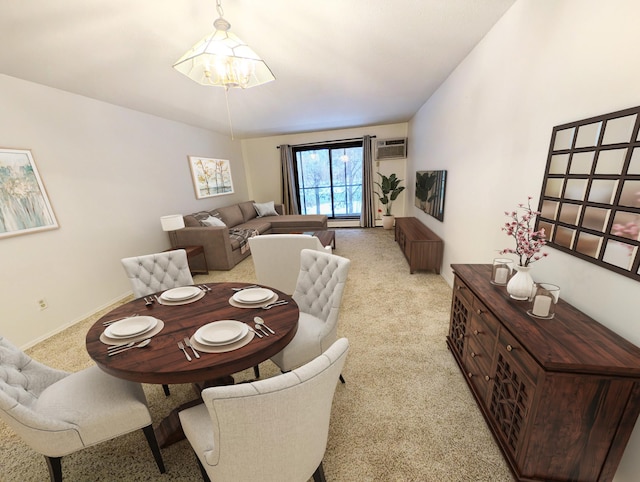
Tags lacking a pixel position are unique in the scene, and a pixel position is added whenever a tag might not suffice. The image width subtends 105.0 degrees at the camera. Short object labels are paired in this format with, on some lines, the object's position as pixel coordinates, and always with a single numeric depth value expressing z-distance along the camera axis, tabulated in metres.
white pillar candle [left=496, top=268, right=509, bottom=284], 1.54
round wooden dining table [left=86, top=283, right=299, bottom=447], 1.01
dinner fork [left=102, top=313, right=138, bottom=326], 1.35
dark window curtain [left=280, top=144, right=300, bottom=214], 6.40
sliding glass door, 6.41
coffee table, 4.10
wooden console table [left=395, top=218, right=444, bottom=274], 3.31
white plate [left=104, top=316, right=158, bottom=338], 1.21
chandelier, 1.44
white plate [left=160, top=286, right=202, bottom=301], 1.57
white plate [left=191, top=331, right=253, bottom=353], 1.10
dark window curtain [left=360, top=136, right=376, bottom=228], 6.01
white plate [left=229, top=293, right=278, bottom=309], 1.48
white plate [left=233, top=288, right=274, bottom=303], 1.50
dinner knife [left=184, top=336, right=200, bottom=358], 1.08
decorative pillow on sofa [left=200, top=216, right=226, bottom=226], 4.21
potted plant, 5.79
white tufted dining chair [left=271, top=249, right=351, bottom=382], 1.50
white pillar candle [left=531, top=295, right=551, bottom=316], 1.18
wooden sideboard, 0.93
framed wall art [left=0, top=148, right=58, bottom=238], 2.19
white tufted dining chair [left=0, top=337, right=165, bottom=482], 1.00
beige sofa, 3.87
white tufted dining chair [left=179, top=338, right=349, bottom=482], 0.66
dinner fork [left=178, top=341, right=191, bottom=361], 1.07
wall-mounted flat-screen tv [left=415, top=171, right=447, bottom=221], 3.29
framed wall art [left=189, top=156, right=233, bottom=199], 4.70
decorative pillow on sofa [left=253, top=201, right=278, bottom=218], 6.15
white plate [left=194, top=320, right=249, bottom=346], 1.12
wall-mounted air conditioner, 5.90
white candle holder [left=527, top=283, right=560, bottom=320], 1.18
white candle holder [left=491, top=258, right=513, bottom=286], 1.54
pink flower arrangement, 1.28
